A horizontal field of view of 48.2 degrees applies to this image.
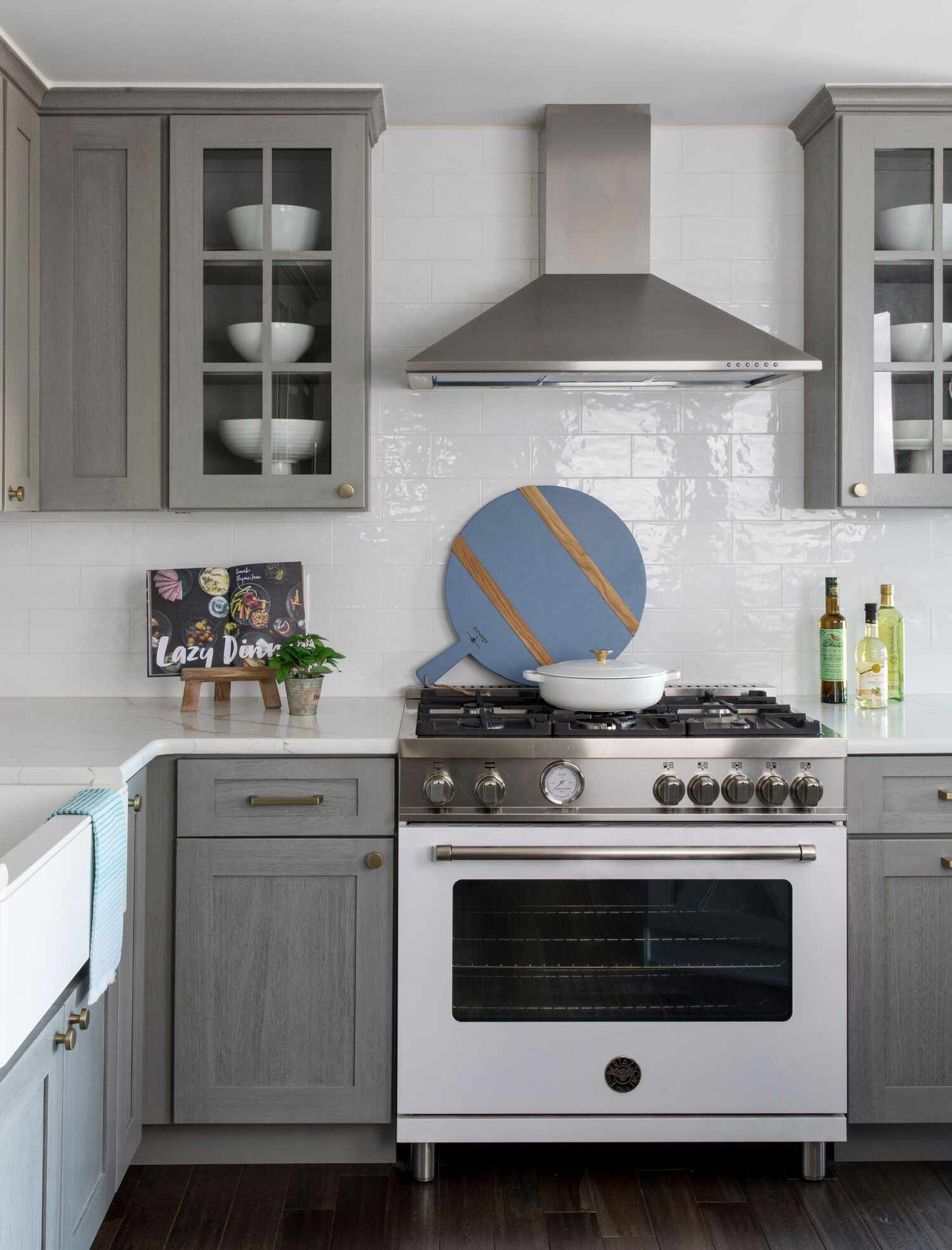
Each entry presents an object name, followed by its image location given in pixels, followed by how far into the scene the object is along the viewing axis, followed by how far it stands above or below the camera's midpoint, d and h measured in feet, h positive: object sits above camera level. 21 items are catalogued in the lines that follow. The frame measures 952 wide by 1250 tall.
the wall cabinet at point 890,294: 8.46 +2.72
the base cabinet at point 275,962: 7.40 -2.30
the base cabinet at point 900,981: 7.49 -2.45
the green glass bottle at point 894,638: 9.30 -0.04
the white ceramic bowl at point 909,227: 8.50 +3.25
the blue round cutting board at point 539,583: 9.39 +0.44
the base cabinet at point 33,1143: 4.66 -2.41
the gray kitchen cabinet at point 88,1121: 5.68 -2.82
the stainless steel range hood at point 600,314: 7.77 +2.46
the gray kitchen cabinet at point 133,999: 6.89 -2.44
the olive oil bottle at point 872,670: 8.98 -0.31
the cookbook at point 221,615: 9.01 +0.14
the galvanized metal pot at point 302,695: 8.31 -0.50
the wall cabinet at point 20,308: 7.77 +2.42
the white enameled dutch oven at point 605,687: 7.88 -0.40
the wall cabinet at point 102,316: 8.28 +2.46
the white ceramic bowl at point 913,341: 8.54 +2.35
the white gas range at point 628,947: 7.34 -2.19
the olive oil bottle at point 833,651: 9.12 -0.15
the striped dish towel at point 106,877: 5.62 -1.33
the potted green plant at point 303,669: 8.32 -0.30
